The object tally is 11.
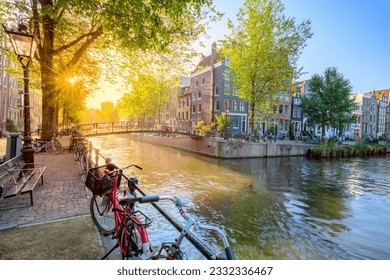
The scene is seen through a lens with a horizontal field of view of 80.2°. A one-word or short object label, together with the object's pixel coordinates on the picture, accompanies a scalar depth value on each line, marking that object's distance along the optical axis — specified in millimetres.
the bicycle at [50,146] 12188
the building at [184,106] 41991
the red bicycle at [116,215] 2681
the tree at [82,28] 5594
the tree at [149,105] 40625
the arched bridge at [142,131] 19761
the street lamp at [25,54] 5717
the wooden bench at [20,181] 4530
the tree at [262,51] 22484
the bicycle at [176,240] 1877
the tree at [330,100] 31984
